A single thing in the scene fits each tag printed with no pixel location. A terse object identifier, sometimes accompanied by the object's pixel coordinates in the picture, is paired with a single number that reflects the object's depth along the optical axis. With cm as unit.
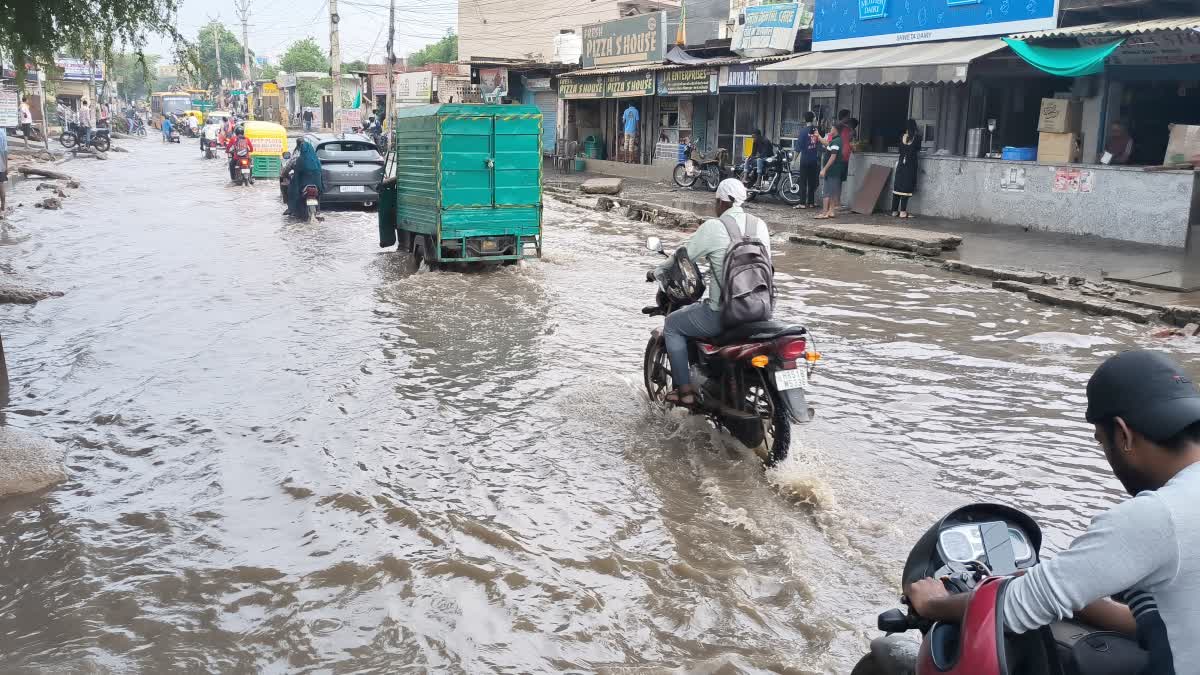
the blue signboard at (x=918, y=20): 1534
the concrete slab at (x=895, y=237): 1387
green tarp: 1314
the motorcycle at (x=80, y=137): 3822
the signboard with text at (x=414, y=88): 4228
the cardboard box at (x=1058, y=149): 1486
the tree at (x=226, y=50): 10588
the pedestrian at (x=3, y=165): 1759
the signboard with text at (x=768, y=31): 2119
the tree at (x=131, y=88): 11962
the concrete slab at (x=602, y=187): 2327
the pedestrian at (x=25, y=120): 3541
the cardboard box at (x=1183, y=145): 1306
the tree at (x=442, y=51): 7850
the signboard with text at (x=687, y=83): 2409
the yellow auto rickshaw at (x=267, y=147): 2662
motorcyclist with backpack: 569
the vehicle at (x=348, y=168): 1900
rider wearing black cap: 191
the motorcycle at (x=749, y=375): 549
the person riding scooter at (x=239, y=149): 2602
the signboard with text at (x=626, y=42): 2778
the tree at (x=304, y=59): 10350
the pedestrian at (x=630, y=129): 2912
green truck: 1232
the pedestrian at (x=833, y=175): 1795
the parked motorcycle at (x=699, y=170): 2367
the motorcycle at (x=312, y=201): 1786
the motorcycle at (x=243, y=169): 2598
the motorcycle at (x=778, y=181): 2052
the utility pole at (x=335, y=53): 3753
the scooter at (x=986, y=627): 203
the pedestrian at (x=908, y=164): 1716
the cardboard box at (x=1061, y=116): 1484
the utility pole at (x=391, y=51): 3722
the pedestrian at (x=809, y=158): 1919
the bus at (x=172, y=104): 7944
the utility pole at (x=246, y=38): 7012
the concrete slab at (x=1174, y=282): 1072
